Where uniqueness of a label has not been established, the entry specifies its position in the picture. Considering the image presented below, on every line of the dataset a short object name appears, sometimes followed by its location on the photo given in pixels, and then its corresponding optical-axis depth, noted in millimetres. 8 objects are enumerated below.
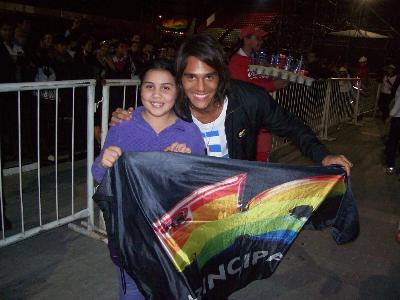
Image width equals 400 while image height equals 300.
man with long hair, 2418
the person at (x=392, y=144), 6998
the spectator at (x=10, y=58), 5590
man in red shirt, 4375
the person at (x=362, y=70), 14077
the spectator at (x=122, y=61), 7516
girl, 2234
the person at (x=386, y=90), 12250
